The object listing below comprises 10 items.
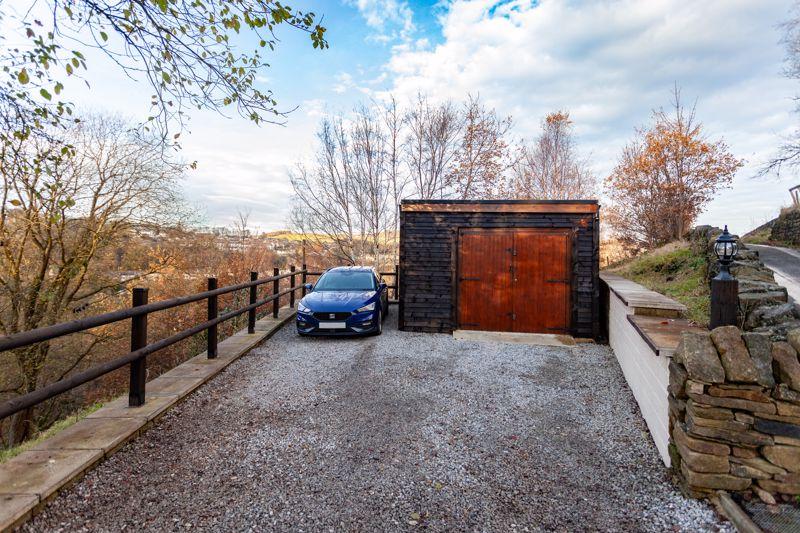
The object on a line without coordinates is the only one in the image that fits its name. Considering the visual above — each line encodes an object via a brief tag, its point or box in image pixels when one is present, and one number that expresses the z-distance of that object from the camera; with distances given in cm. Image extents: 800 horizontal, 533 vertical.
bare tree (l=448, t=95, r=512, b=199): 1822
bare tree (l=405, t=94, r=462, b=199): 1812
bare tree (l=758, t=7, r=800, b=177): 1296
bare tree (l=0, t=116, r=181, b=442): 841
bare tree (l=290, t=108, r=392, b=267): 1722
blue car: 684
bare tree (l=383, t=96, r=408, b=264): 1766
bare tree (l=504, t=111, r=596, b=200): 2203
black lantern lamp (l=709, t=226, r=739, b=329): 291
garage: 739
